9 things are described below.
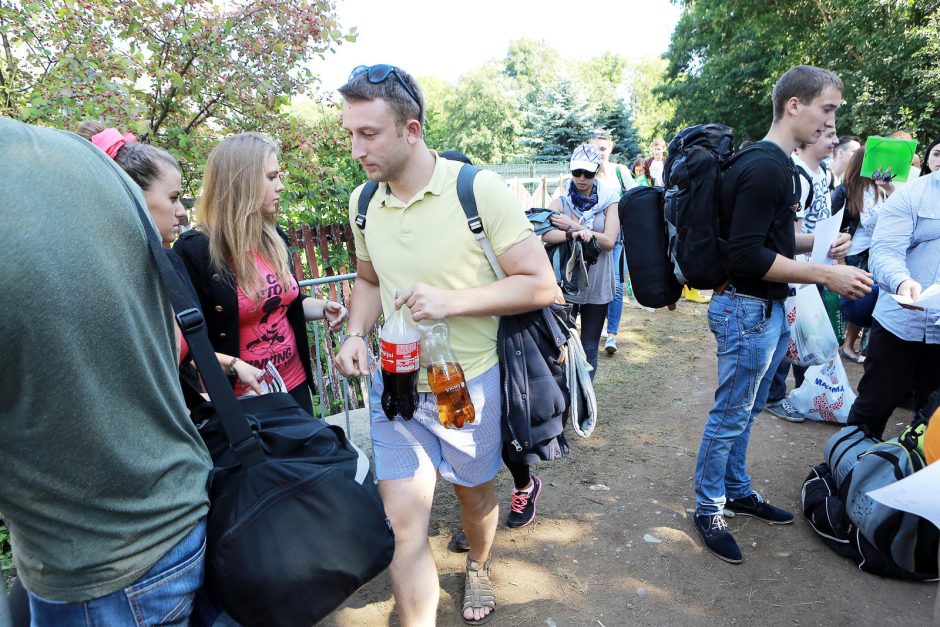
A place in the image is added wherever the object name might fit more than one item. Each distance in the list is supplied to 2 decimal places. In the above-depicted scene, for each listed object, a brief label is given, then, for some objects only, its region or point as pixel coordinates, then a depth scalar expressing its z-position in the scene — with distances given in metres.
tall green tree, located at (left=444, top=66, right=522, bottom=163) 48.91
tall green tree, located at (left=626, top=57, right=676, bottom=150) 59.31
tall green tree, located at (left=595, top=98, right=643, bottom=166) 30.69
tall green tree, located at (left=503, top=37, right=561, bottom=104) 65.19
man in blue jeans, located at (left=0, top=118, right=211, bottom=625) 0.94
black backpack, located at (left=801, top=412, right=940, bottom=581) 2.62
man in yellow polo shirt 2.06
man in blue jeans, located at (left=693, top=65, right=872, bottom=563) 2.64
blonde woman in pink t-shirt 2.54
